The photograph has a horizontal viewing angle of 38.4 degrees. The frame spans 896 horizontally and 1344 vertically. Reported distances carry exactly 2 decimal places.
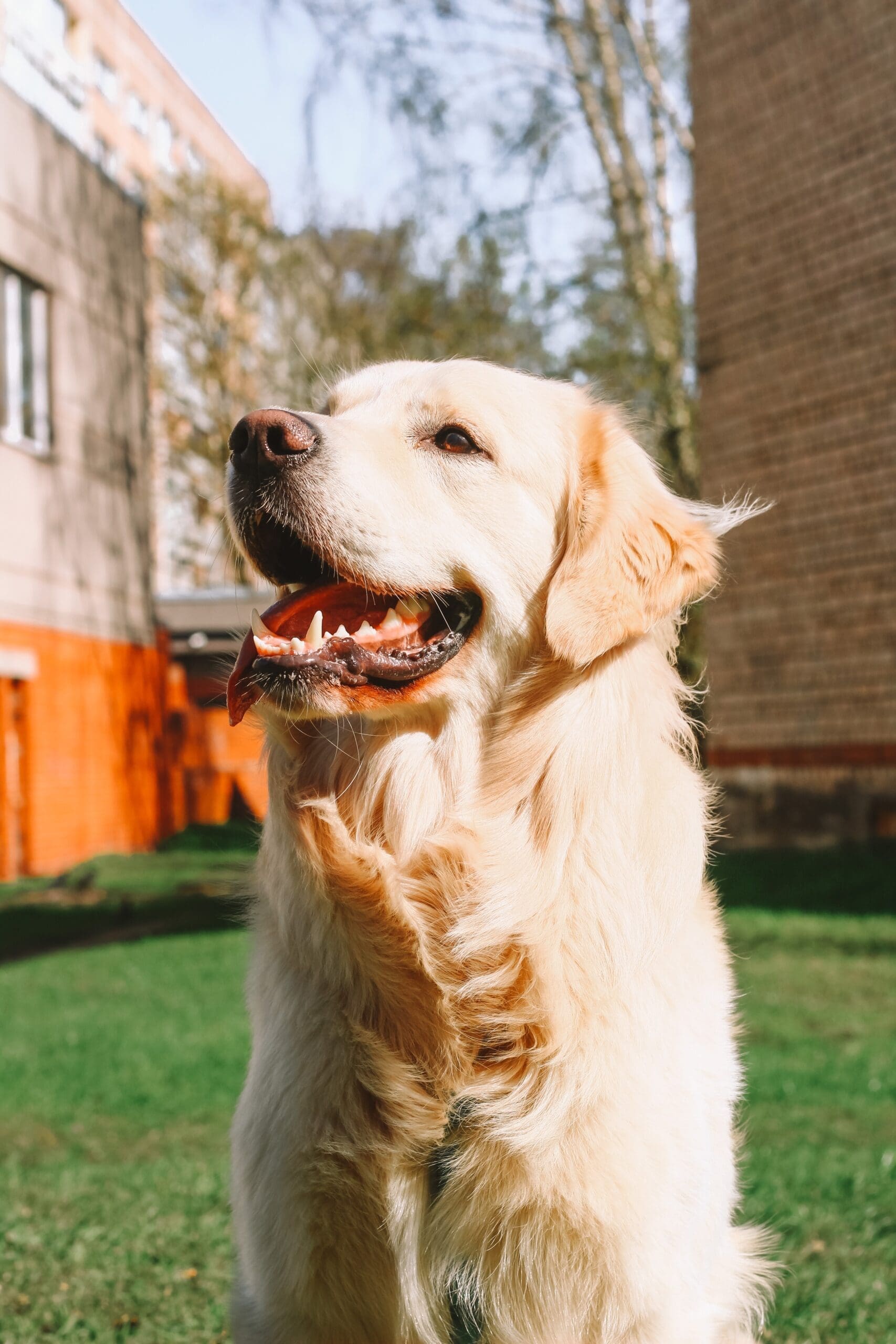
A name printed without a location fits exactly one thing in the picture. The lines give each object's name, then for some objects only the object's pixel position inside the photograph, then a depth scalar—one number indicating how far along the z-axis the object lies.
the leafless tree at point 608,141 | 16.92
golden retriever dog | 2.38
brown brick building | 11.82
